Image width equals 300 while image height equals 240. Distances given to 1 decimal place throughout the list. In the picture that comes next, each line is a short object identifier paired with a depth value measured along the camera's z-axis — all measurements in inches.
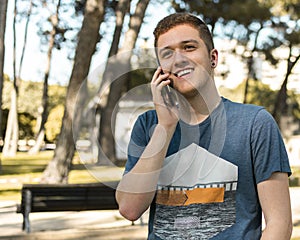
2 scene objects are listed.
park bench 412.3
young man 79.8
